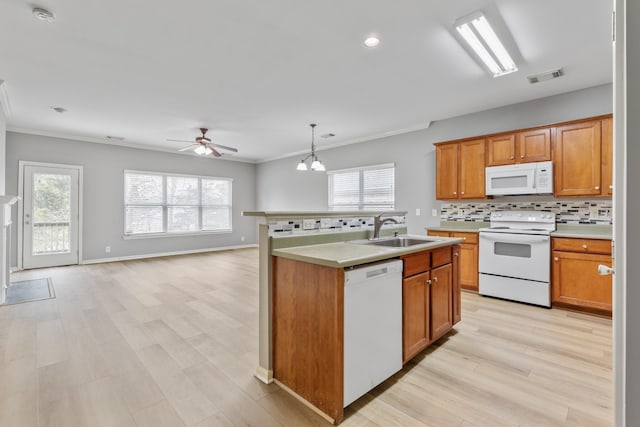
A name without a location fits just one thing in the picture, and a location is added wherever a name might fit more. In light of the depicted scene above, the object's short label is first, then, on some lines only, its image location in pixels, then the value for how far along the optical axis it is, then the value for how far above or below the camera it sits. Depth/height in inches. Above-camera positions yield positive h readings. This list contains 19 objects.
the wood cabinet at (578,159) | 131.0 +25.6
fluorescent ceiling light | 92.4 +60.0
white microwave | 142.5 +18.1
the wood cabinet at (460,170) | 164.6 +26.0
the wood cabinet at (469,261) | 160.1 -24.9
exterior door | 219.1 -0.7
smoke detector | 86.0 +59.3
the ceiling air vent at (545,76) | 126.9 +61.0
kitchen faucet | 108.1 -2.9
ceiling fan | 197.6 +46.5
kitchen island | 65.6 -23.3
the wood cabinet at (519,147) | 144.4 +34.4
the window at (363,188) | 227.8 +22.3
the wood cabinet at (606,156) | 128.4 +25.6
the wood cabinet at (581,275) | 124.5 -26.4
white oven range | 137.6 -20.6
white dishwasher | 67.5 -27.2
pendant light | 202.1 +35.2
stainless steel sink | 107.9 -9.9
